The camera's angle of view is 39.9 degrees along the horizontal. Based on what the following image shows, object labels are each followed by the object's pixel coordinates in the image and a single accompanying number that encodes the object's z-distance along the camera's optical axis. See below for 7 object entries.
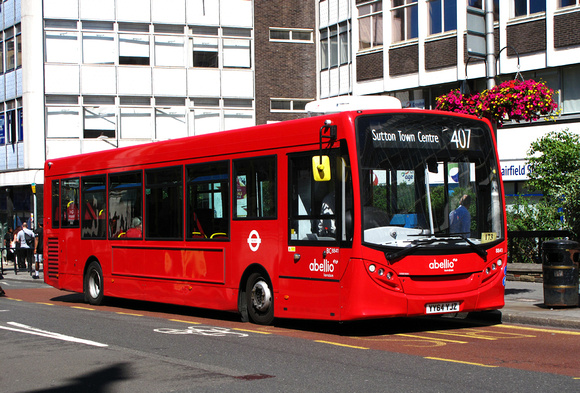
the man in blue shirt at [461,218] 10.77
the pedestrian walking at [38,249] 27.52
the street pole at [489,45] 14.84
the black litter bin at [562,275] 12.34
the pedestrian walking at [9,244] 36.19
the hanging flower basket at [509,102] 14.20
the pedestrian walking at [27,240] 30.20
